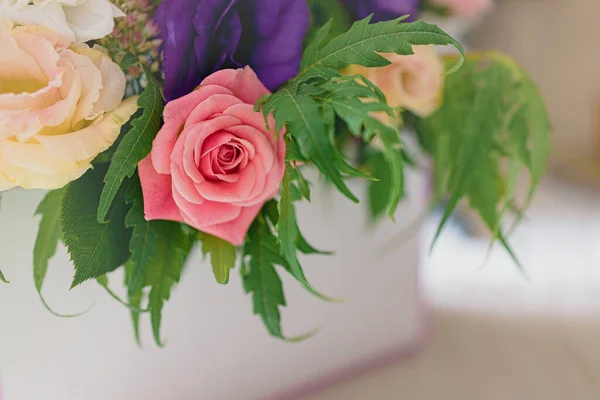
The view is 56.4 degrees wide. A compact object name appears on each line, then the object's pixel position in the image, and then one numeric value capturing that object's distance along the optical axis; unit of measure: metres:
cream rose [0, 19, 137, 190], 0.20
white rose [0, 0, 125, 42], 0.21
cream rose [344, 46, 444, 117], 0.33
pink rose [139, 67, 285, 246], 0.22
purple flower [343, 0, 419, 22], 0.32
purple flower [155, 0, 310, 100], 0.23
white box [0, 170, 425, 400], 0.27
